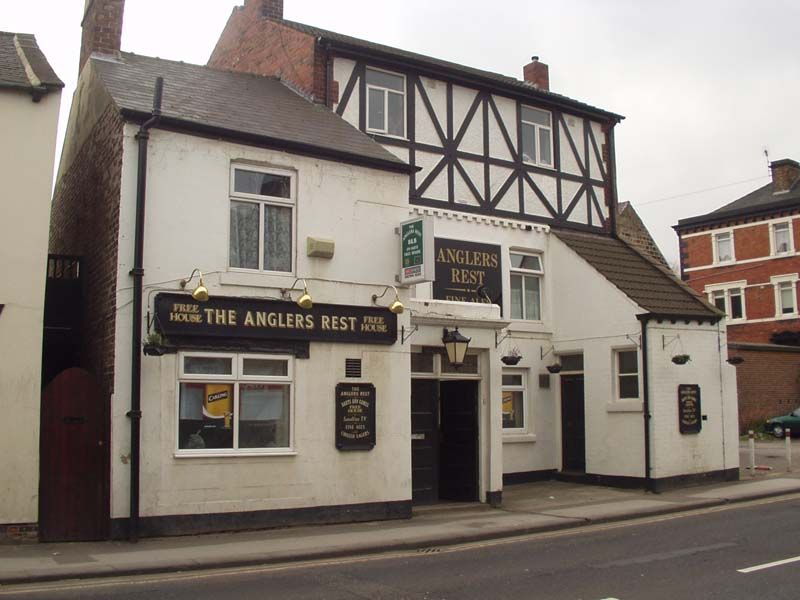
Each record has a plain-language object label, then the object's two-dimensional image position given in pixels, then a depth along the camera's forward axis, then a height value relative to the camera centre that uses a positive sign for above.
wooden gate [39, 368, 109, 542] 11.70 -0.94
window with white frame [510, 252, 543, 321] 19.81 +2.50
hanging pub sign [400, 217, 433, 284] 13.82 +2.36
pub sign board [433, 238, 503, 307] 18.33 +2.65
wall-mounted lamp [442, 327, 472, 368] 14.90 +0.81
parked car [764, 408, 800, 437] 28.86 -1.09
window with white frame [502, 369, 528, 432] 19.36 -0.20
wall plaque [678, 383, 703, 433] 18.03 -0.37
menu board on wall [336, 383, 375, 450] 13.55 -0.37
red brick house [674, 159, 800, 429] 39.66 +6.47
